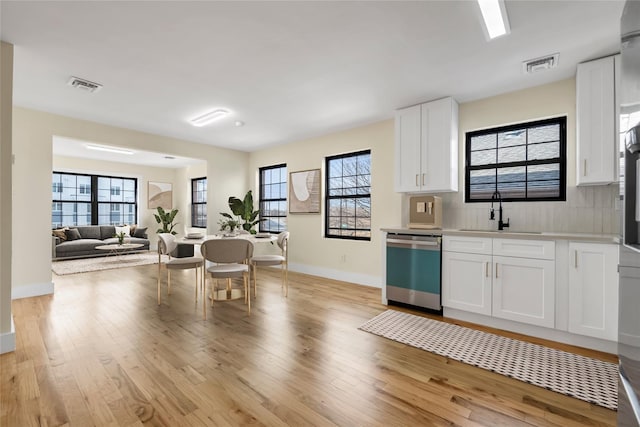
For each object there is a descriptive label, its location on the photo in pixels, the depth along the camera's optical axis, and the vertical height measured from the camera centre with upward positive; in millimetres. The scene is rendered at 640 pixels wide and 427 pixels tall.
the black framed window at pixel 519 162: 3127 +590
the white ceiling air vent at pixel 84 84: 3051 +1383
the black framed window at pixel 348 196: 4828 +287
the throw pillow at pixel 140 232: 8320 -575
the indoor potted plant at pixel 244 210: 5715 +45
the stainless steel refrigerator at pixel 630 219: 821 -17
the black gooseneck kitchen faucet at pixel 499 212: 3291 +5
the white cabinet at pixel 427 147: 3508 +824
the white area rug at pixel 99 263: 5722 -1131
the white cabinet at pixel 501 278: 2664 -646
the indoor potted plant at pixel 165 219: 8625 -207
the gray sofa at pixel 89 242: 6801 -756
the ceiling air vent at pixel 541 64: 2623 +1389
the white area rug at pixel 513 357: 1919 -1145
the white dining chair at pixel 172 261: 3686 -626
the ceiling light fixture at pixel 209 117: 4074 +1392
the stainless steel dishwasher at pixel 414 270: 3289 -675
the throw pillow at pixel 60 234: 6979 -539
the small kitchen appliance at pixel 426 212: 3561 +9
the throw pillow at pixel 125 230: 8159 -507
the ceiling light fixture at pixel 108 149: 6267 +1417
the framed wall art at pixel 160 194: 9141 +563
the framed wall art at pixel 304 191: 5406 +406
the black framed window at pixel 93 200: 7777 +352
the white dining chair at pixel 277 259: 4086 -670
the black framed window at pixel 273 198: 6121 +312
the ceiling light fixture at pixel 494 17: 1970 +1411
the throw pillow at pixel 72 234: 7219 -551
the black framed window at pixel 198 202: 8617 +304
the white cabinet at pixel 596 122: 2566 +826
